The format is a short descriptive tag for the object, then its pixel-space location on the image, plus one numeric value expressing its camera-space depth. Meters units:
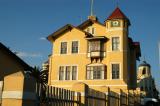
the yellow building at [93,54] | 39.50
